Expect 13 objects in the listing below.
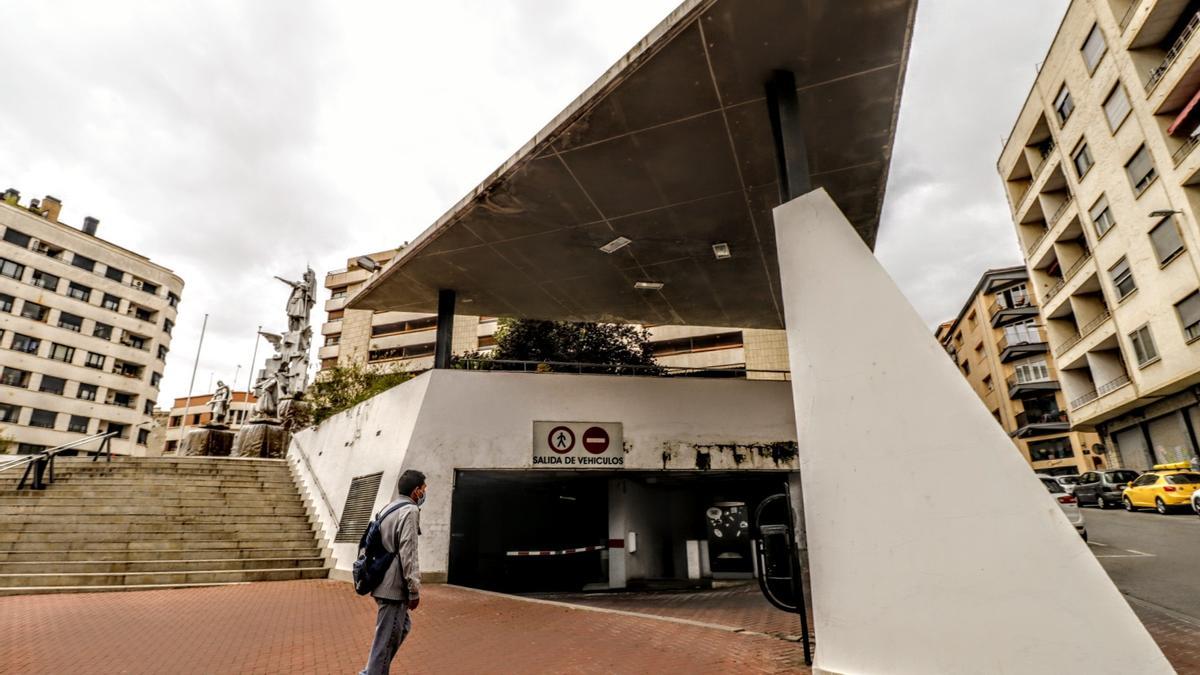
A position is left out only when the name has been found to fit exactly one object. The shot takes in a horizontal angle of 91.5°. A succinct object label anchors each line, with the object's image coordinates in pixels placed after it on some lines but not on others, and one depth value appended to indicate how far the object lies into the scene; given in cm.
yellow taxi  1689
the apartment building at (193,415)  6258
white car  1076
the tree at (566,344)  1923
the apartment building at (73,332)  4028
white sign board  1188
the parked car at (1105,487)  2147
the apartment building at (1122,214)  1902
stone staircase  969
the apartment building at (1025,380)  4191
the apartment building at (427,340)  3491
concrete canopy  661
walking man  384
